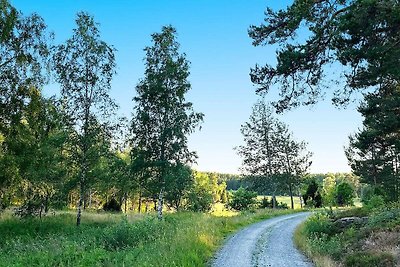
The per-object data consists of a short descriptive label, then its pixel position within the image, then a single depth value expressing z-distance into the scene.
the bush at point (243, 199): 47.12
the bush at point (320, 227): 18.19
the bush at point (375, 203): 21.60
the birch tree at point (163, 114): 25.39
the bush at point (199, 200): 55.31
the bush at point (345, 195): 56.50
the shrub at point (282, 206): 53.50
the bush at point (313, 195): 53.93
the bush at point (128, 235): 16.27
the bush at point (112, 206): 46.50
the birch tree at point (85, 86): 24.17
